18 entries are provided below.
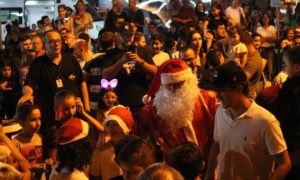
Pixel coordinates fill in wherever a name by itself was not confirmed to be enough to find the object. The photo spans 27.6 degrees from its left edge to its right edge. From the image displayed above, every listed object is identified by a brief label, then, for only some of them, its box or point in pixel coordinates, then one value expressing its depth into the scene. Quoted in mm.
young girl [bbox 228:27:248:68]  8855
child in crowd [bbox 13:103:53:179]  5480
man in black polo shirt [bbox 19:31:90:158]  6703
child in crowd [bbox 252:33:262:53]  11494
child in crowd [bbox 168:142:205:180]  3828
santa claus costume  4977
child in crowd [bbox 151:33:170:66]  9535
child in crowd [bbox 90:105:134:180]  4996
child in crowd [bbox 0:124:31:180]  5073
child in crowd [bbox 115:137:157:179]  3650
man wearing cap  3826
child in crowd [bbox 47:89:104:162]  5613
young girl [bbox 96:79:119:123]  6391
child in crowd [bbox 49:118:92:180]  4312
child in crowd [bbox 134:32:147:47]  8536
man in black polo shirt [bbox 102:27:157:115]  6863
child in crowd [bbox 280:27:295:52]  12391
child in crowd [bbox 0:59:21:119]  9266
